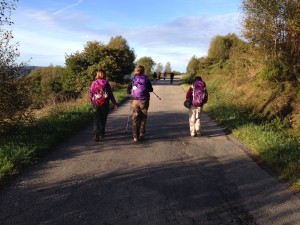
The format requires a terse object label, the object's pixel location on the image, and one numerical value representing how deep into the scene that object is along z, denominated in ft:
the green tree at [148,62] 213.11
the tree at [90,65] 92.60
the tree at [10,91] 21.78
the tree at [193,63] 139.54
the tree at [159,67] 242.75
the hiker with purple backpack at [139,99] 23.84
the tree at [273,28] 39.94
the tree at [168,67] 255.37
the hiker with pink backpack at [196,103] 26.48
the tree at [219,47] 115.88
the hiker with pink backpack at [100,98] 23.52
